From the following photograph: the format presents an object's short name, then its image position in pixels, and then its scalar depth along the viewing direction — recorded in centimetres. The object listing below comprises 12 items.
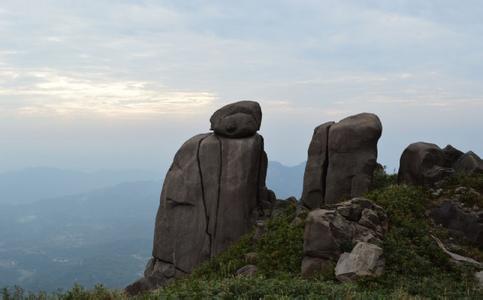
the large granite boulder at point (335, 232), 1984
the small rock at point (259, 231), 2757
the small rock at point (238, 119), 3509
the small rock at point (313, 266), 1927
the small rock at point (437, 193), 2707
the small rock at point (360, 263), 1748
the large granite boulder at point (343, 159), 3056
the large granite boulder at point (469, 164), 2942
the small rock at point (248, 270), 2136
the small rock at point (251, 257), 2327
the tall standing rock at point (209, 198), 3396
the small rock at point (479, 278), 1747
